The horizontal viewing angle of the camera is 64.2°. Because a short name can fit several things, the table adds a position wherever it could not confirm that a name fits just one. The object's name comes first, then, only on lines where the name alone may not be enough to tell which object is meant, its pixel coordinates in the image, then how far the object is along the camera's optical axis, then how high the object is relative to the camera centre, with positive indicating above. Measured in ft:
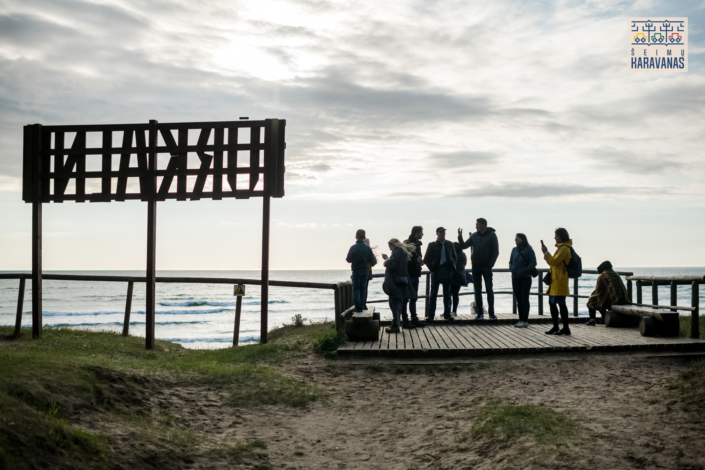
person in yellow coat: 29.45 -0.62
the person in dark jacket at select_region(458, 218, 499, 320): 35.47 +0.24
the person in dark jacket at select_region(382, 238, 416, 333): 31.19 -1.19
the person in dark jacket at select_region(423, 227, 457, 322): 35.40 -0.48
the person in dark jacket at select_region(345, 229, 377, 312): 33.01 -0.67
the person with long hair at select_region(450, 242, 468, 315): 36.63 -1.07
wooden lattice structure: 32.19 +4.58
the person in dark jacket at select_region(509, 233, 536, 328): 33.22 -0.87
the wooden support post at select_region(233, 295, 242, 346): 37.37 -4.79
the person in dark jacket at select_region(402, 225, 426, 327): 33.94 -0.32
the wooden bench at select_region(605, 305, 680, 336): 29.84 -3.62
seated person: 35.19 -2.49
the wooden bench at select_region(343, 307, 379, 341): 30.42 -4.19
